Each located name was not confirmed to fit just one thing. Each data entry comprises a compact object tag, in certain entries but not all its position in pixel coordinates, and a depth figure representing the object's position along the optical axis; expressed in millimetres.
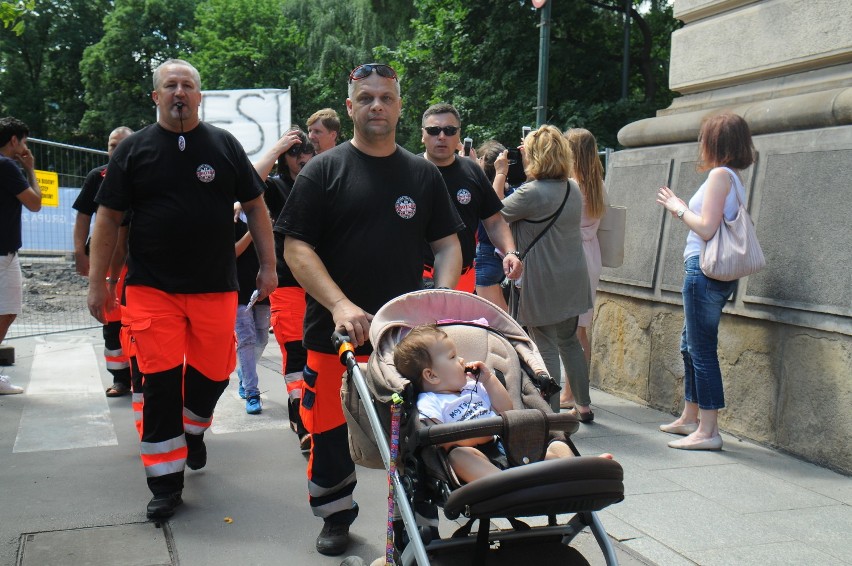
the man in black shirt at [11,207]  7418
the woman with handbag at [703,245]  5574
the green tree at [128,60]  48219
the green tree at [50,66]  50906
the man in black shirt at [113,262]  5712
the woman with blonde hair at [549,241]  6055
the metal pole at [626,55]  21609
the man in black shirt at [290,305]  5968
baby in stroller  2984
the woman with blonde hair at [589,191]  6594
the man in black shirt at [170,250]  4668
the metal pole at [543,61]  10500
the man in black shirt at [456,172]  5988
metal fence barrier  11594
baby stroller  2512
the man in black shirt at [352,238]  3885
